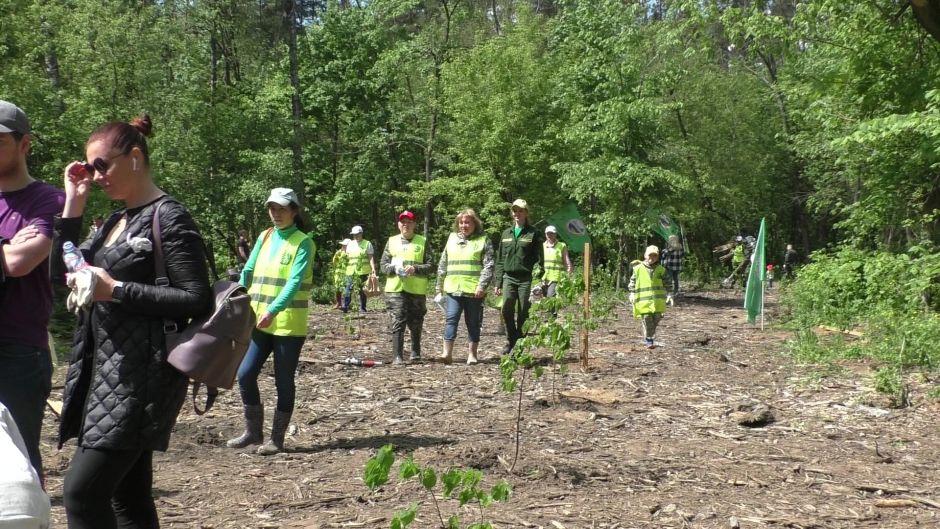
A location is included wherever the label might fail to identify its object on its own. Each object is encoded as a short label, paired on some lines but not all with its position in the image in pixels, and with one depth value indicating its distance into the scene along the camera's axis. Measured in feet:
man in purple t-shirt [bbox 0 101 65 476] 11.11
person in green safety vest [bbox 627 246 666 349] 41.93
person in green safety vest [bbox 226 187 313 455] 21.47
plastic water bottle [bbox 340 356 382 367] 36.01
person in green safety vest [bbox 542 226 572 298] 46.09
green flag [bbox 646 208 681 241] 79.51
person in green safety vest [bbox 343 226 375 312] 53.31
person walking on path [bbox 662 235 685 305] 83.39
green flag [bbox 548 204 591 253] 86.17
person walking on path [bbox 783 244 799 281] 115.79
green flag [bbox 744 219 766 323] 50.88
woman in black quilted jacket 10.18
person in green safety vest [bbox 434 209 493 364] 34.78
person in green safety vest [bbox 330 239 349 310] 52.75
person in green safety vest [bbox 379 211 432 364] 35.32
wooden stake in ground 32.17
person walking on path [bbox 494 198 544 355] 35.65
